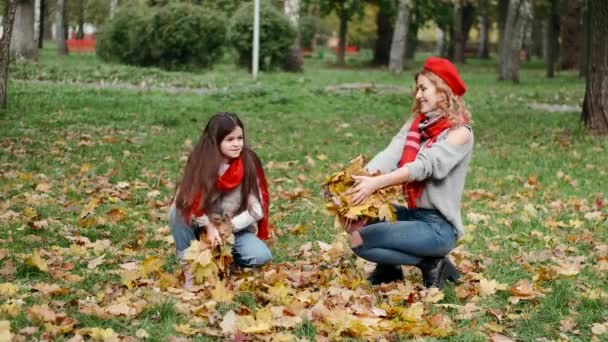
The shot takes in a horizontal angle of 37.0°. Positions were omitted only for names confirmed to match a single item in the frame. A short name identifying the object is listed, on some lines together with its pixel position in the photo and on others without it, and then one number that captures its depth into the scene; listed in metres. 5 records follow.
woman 5.02
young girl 5.24
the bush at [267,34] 27.14
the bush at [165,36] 25.28
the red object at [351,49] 62.53
